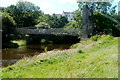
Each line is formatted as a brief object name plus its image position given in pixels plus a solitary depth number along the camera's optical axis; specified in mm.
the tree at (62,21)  40570
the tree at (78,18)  22339
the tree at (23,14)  32794
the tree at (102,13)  21541
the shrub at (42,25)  31896
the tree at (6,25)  23395
